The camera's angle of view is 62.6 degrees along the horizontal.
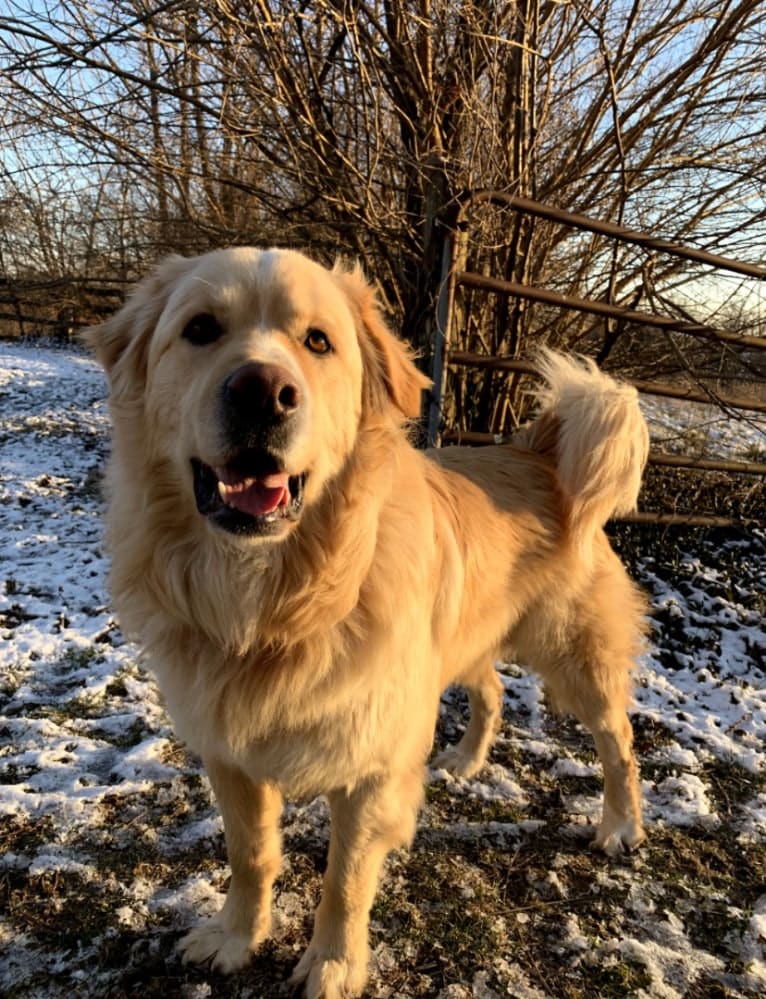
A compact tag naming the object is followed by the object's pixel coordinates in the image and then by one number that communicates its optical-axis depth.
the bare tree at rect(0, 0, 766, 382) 3.75
